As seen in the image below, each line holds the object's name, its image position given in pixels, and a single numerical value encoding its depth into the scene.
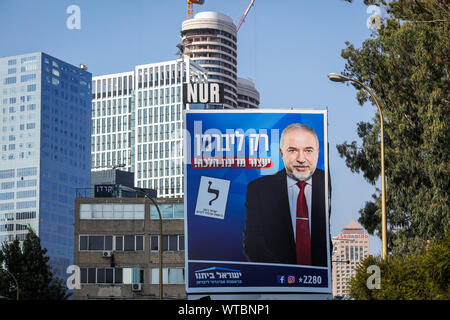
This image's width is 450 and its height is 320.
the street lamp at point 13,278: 85.71
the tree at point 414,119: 53.56
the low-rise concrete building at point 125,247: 88.69
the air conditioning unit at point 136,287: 87.88
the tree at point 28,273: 90.69
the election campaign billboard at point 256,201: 50.72
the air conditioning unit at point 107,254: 88.38
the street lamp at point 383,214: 35.46
